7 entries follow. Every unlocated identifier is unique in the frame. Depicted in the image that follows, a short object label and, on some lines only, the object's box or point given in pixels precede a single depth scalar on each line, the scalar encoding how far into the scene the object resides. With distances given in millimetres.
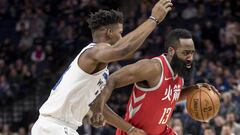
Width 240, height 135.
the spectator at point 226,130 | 12824
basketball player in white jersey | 6906
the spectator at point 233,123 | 13553
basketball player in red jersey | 8022
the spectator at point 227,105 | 14765
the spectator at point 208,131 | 12475
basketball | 8774
